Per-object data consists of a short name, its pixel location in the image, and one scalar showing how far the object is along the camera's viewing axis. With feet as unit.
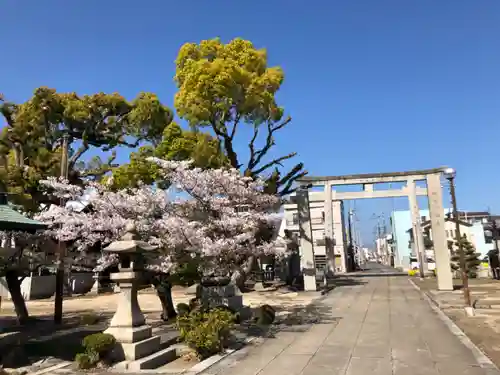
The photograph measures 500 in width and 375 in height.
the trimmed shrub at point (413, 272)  149.79
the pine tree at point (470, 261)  124.67
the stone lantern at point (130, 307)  30.73
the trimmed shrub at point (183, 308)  46.15
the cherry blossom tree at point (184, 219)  43.75
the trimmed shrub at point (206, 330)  31.71
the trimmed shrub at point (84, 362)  29.04
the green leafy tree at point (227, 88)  69.82
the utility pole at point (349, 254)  204.28
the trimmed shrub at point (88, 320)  52.19
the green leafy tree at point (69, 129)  71.00
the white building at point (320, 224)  148.51
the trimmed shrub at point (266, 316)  47.85
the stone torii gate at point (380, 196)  86.07
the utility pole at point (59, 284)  51.57
